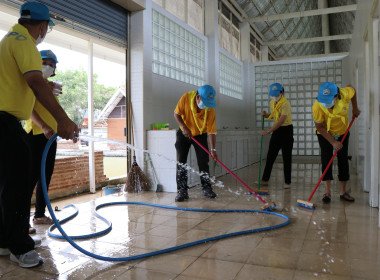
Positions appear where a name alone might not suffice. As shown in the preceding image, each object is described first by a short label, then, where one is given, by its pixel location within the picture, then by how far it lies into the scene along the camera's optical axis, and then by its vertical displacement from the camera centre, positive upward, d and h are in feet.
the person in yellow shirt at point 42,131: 7.93 +0.18
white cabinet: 14.10 -0.79
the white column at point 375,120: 10.49 +0.46
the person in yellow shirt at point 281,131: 14.51 +0.19
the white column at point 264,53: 36.13 +8.92
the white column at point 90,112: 14.42 +1.09
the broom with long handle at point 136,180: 14.26 -1.87
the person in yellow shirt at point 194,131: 12.23 +0.19
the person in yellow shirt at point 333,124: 10.81 +0.38
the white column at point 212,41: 21.93 +6.22
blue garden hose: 6.39 -2.33
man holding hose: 5.91 +0.35
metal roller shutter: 11.24 +4.52
